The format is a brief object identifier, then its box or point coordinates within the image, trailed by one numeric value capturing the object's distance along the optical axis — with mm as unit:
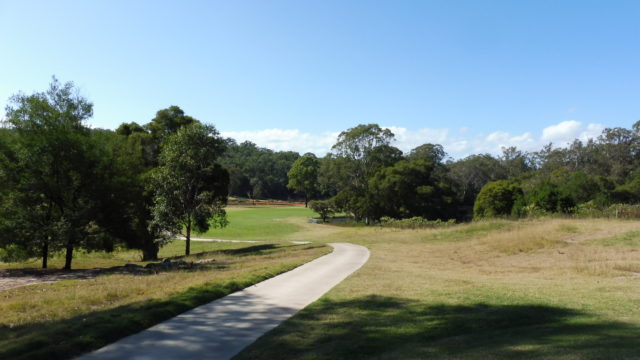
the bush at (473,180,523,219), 55406
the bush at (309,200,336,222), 63625
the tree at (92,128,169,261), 26484
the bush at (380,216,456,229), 40875
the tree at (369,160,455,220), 58875
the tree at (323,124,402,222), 66375
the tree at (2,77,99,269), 23406
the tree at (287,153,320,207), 100625
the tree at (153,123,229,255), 28781
